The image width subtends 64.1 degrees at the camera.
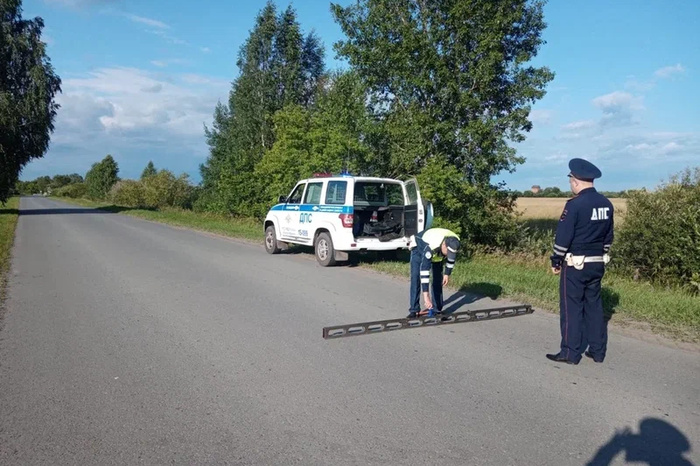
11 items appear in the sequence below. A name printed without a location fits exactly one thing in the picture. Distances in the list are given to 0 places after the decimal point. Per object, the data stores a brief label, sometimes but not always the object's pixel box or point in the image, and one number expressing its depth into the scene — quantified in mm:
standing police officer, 5383
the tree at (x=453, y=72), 18328
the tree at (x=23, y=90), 37594
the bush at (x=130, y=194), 58500
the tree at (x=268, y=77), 36625
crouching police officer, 6672
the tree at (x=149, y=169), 82462
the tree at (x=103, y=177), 83625
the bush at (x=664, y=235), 11969
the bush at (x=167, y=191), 55688
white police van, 12117
